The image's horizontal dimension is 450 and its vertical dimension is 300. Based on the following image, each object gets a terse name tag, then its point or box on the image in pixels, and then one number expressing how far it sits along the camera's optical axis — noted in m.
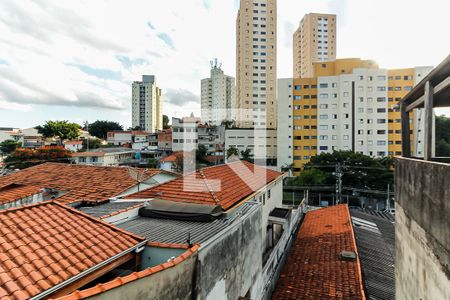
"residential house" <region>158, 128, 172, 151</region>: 49.89
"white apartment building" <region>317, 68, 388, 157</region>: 42.28
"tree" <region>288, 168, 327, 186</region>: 30.33
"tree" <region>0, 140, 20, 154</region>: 43.53
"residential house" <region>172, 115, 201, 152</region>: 47.32
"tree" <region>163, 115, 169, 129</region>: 105.25
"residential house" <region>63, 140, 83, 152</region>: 50.71
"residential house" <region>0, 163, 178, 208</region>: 9.29
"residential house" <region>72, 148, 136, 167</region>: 37.07
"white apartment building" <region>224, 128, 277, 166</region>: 49.84
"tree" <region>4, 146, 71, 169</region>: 29.66
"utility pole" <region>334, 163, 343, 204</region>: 22.41
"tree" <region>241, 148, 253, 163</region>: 41.42
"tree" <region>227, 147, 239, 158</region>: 42.63
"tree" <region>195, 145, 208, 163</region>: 41.59
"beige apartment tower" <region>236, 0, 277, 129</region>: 63.66
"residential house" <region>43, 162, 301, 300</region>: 3.29
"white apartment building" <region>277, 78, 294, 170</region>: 45.19
